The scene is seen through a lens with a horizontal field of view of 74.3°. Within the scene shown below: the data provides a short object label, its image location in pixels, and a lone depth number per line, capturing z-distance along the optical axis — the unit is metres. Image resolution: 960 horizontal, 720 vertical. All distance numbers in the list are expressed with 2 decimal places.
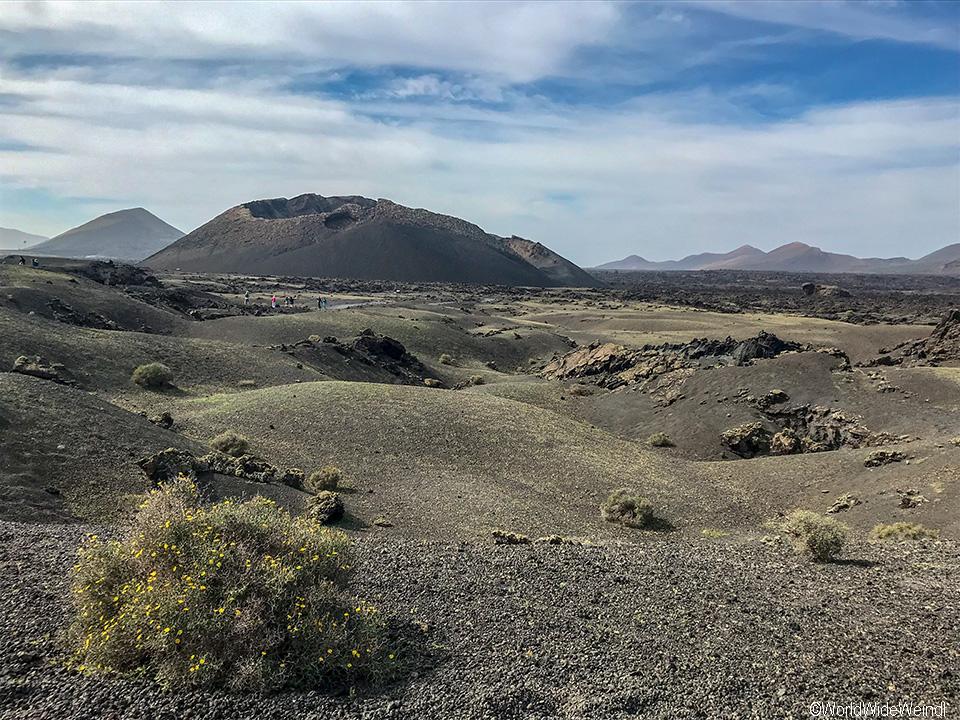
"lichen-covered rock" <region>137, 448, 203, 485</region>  13.79
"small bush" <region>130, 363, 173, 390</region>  24.91
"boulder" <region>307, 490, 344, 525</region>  13.58
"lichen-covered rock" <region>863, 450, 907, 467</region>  18.05
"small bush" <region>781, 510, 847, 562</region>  10.27
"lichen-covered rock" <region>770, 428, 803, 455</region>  22.81
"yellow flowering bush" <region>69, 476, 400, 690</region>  5.77
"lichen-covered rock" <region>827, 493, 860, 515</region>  15.83
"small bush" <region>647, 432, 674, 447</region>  24.39
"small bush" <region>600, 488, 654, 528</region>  15.51
